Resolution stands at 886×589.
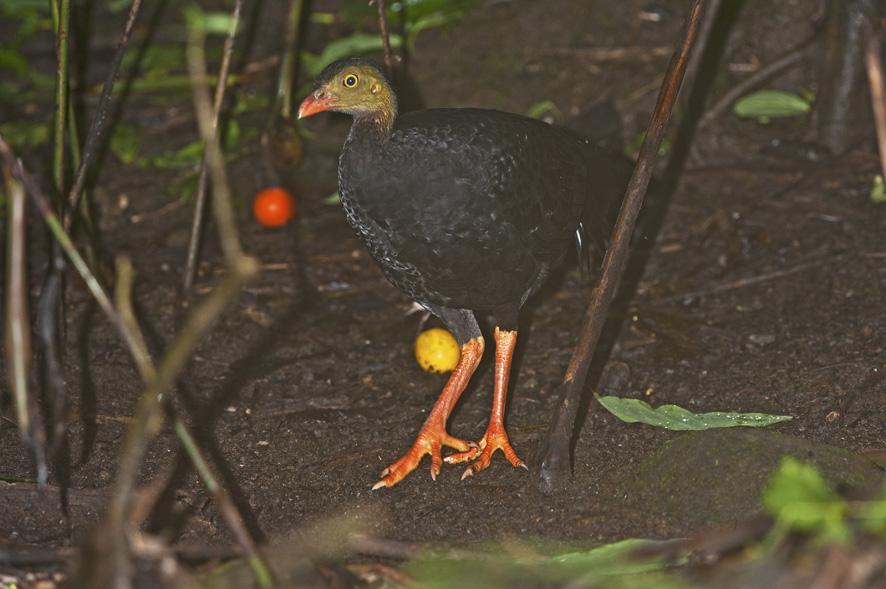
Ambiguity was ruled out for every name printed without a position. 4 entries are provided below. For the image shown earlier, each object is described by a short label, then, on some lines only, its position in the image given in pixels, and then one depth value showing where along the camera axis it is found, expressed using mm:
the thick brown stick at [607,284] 6711
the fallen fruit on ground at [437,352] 9172
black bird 7551
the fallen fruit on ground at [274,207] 11477
